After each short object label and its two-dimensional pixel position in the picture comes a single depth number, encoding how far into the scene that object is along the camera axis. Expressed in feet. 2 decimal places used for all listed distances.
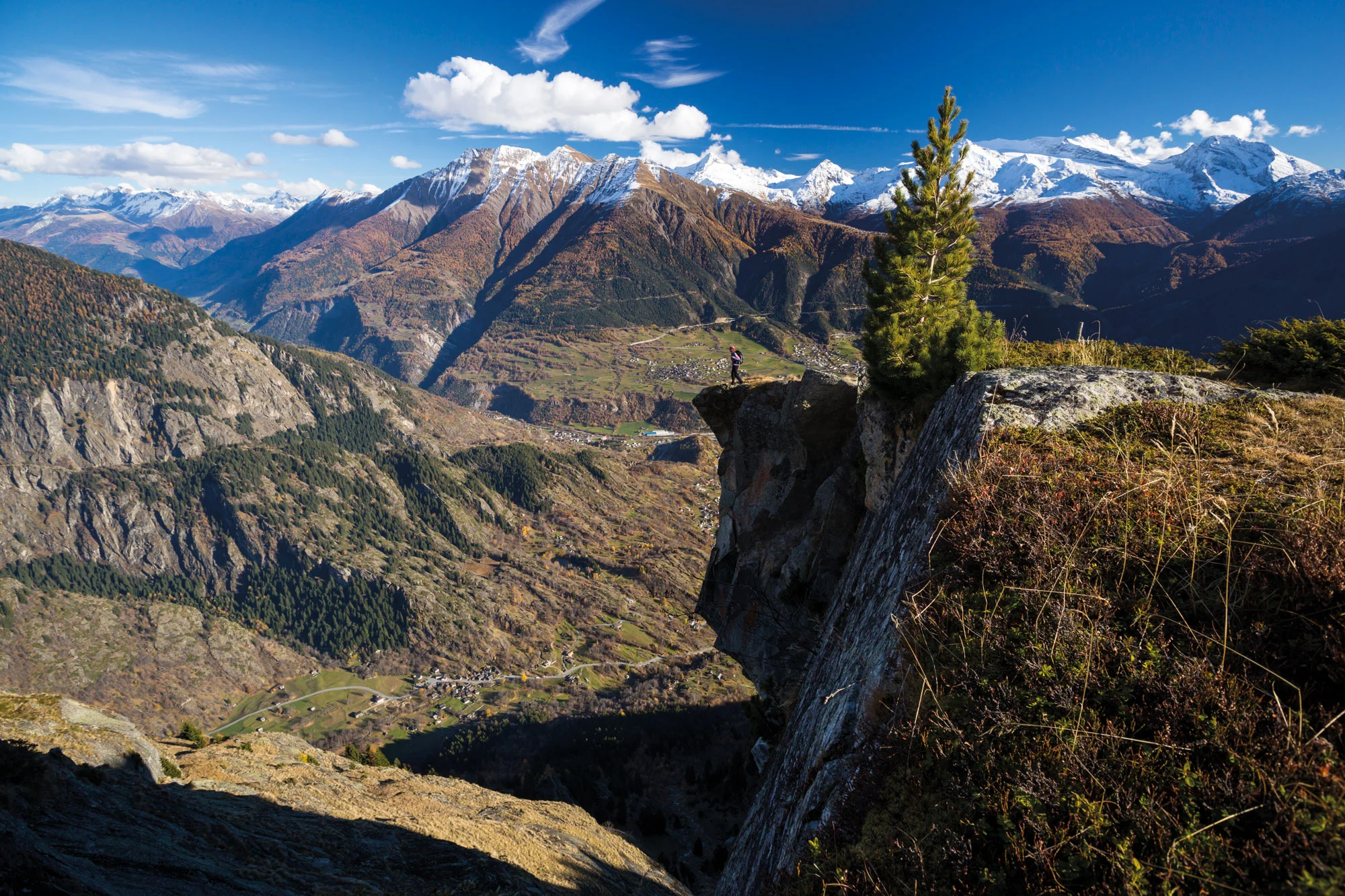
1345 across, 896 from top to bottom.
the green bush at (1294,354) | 48.21
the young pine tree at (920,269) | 75.56
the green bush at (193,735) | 103.06
